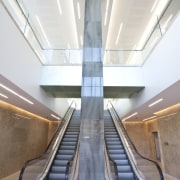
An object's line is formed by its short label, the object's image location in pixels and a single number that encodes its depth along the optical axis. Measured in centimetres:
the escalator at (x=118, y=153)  571
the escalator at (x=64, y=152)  558
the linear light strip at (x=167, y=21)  507
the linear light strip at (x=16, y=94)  517
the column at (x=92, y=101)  421
